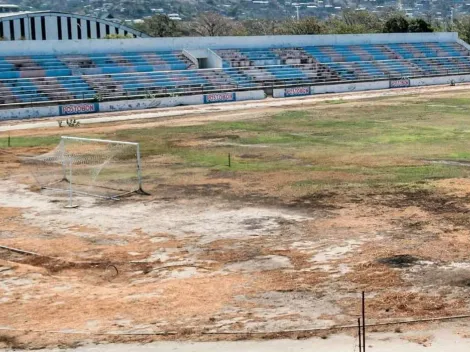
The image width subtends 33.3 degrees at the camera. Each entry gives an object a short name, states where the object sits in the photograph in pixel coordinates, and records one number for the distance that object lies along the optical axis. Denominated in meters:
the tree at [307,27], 119.35
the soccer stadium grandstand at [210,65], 67.06
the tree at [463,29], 116.43
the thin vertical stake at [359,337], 13.36
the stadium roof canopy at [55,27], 100.38
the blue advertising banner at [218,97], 69.56
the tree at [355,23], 116.81
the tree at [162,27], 136.62
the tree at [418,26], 106.88
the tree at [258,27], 146.12
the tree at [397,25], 107.38
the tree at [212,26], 135.30
